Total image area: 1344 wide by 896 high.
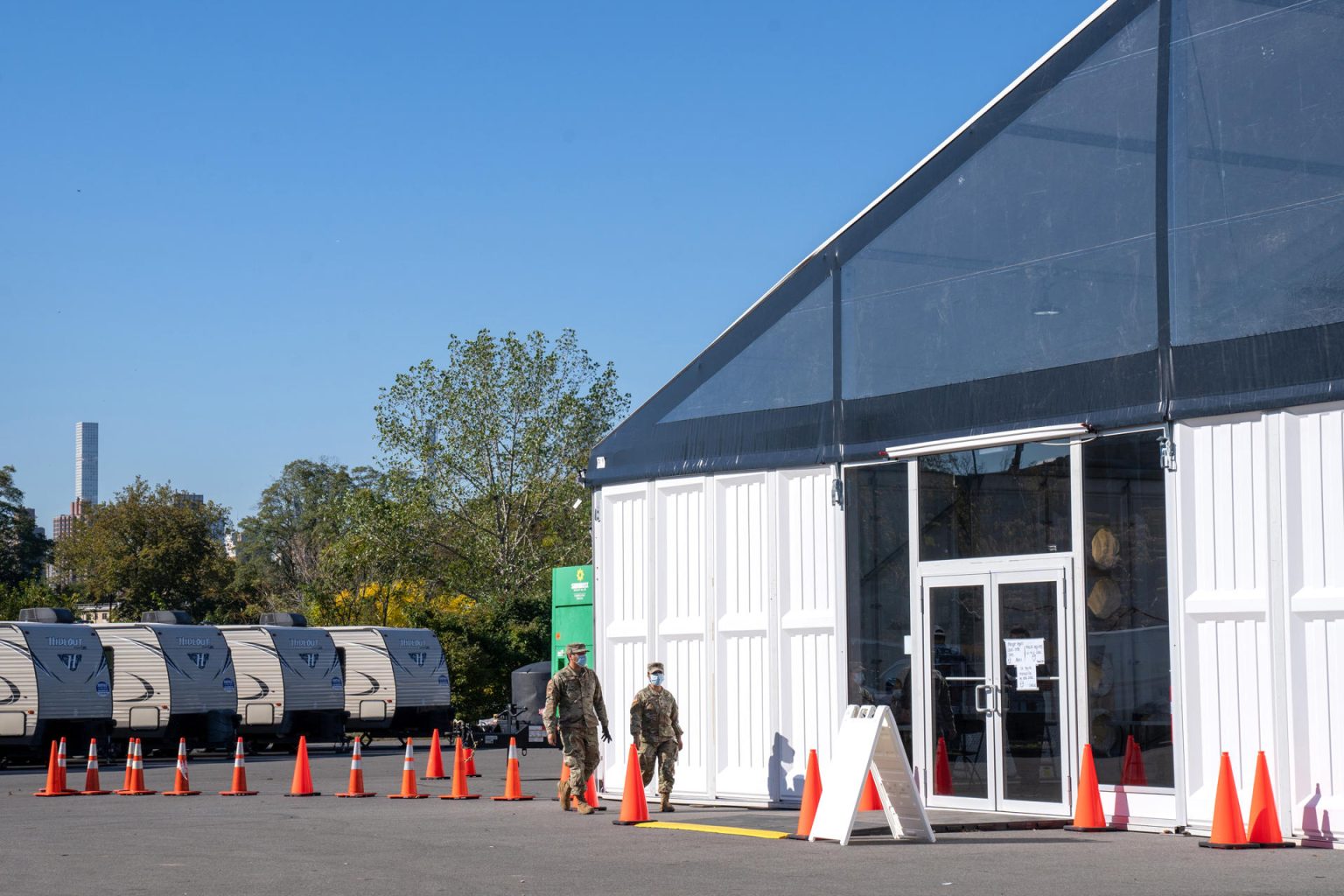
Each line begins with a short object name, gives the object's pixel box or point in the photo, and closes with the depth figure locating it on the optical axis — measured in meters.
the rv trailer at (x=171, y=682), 31.80
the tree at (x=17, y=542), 79.19
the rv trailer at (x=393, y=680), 36.59
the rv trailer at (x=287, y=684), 34.41
